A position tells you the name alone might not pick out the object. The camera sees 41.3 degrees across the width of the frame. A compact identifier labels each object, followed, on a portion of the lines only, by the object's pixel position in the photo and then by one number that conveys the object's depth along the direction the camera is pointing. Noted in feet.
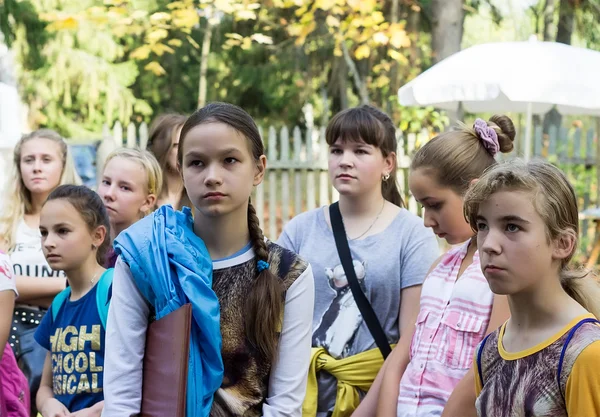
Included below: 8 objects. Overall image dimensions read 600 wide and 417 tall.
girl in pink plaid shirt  9.21
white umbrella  23.52
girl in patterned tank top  6.95
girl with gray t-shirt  11.28
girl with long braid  7.86
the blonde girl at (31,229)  13.70
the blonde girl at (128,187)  14.02
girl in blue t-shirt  10.80
